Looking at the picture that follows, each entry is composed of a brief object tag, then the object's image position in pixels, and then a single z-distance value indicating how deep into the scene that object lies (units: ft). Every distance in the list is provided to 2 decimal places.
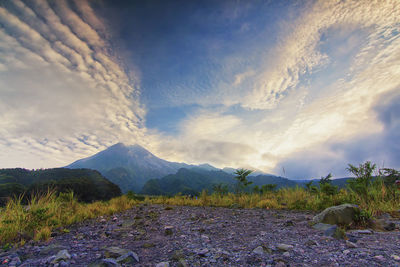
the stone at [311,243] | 10.28
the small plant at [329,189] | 25.29
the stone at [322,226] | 13.15
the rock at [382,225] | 12.87
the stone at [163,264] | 8.36
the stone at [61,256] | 8.87
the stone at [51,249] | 10.44
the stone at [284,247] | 9.74
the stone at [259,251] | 9.40
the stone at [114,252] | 9.90
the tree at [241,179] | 36.36
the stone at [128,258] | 9.02
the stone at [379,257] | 7.75
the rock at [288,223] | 15.59
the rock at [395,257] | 7.70
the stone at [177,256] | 9.29
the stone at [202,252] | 9.65
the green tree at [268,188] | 35.99
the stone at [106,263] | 8.46
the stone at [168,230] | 14.57
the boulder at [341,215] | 14.35
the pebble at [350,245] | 9.34
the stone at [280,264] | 7.82
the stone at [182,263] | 8.22
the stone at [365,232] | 11.90
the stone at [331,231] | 11.65
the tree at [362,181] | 21.30
